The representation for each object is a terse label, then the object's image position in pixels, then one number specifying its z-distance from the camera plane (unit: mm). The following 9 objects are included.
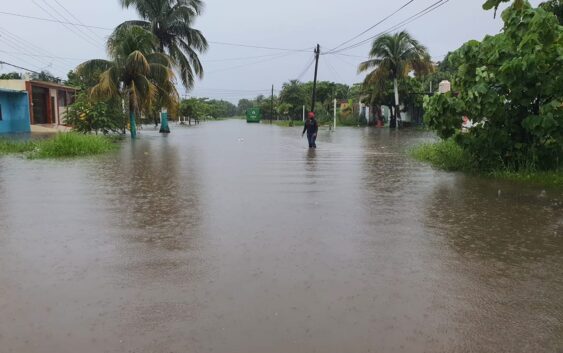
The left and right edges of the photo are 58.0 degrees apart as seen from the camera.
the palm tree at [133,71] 22984
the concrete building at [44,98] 30266
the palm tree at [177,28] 30344
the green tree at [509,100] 9242
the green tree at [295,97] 64938
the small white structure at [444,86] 18828
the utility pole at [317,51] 42250
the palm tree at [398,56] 38062
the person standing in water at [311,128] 18562
